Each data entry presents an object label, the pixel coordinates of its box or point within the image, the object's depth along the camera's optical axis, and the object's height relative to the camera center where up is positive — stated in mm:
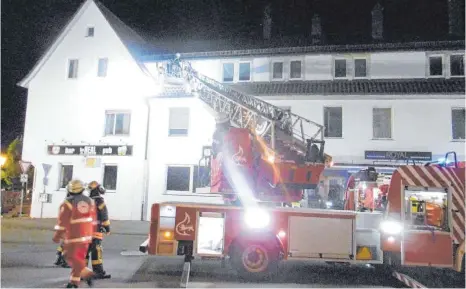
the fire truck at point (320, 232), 7277 -695
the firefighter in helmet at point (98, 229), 7312 -808
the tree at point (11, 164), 32959 +1418
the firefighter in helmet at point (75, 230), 5898 -668
